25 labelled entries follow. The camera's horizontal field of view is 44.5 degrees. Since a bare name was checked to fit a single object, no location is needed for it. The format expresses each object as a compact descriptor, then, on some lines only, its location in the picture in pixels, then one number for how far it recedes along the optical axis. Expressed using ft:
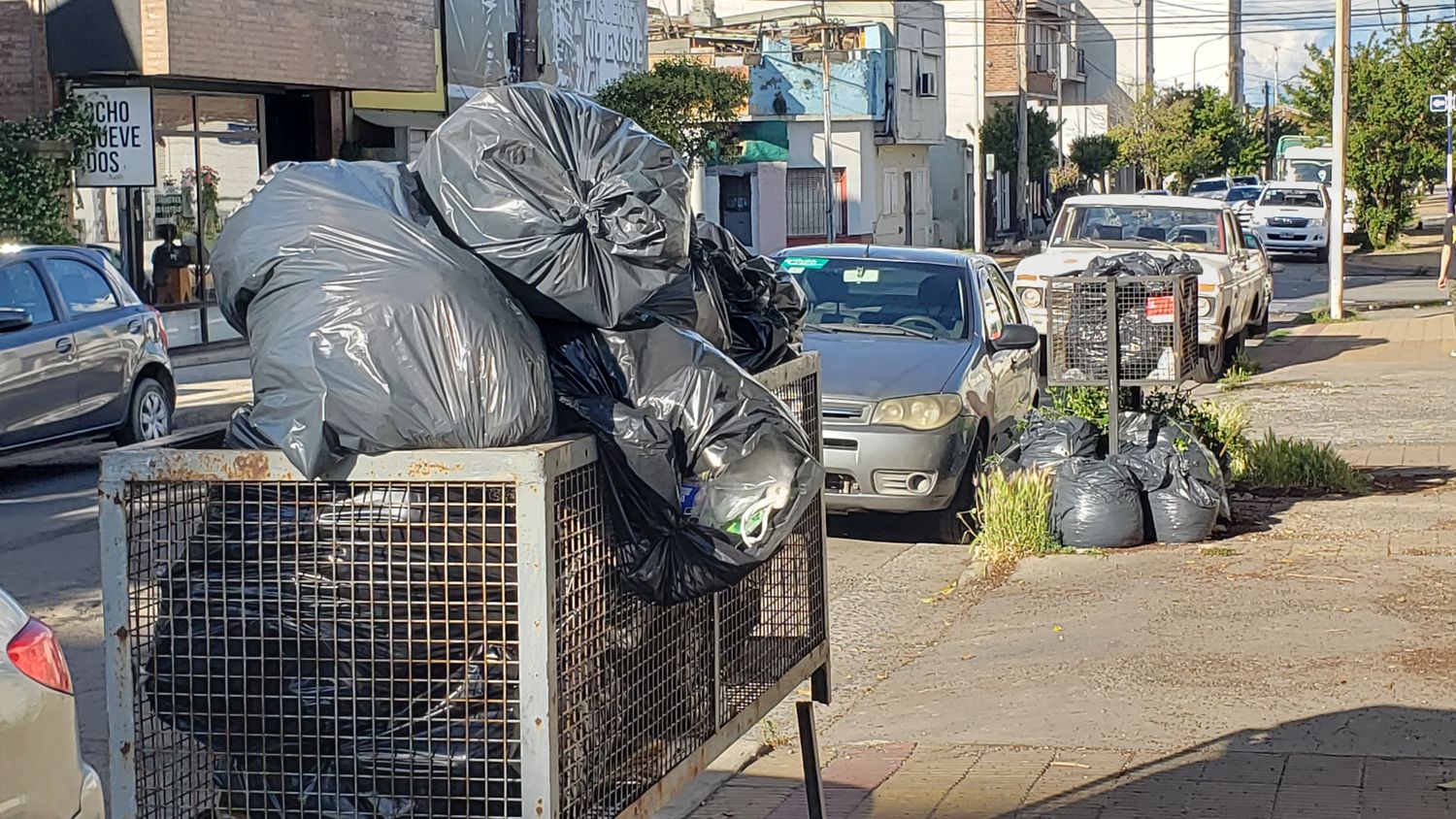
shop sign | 68.28
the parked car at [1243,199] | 139.64
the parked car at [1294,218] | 136.05
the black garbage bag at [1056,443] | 31.40
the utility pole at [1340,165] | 83.20
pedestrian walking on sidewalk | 71.05
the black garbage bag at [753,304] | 14.69
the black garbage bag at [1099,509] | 29.53
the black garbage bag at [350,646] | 10.12
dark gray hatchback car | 39.65
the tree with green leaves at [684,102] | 111.34
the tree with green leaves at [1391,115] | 126.00
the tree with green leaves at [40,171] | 64.34
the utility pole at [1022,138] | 174.09
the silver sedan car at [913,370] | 31.14
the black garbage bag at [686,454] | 11.04
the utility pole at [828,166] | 137.80
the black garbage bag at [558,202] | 10.79
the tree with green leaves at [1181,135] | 203.82
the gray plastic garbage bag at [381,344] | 10.06
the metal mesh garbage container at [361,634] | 10.02
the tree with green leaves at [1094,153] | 207.00
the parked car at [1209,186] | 171.45
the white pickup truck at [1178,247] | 57.57
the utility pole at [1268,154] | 262.08
